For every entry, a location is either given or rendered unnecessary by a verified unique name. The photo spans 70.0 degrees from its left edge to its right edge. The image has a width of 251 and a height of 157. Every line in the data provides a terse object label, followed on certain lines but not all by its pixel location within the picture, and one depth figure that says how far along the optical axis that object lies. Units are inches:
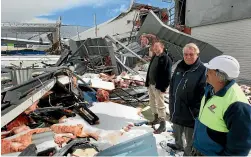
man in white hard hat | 60.0
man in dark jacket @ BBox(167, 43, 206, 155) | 110.5
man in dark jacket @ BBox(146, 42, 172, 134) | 157.1
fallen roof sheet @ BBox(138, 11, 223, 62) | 429.5
